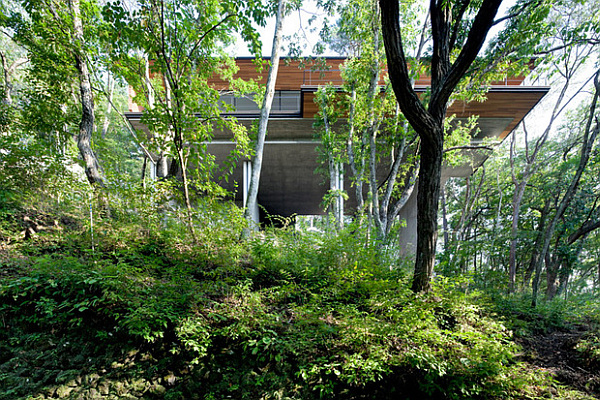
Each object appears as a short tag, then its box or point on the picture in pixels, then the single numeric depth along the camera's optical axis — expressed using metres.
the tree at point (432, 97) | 3.42
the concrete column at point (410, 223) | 10.86
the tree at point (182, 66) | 3.77
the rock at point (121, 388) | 2.76
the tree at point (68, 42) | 4.68
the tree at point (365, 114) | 6.14
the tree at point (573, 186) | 4.53
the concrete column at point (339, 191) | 7.38
